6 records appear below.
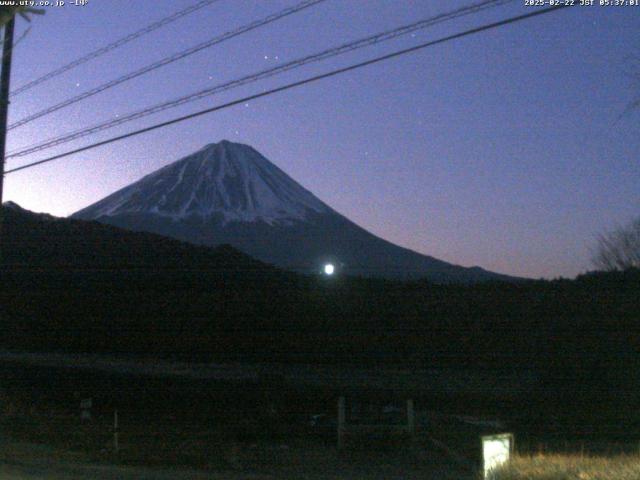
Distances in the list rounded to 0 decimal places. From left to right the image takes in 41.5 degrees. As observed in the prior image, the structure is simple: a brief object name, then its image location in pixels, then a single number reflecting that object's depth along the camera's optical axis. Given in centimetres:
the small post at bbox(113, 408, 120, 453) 1636
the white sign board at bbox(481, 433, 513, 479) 863
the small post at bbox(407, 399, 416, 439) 1805
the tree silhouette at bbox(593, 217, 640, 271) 3334
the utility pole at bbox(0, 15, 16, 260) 1428
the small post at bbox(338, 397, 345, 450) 1780
